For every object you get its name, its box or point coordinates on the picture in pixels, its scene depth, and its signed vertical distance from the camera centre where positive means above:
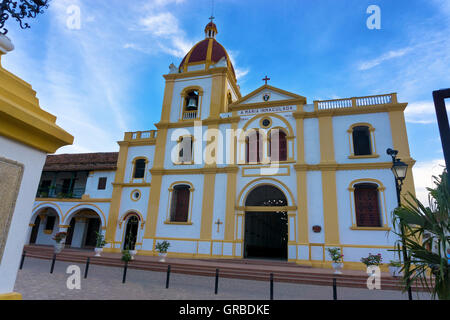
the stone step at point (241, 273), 10.54 -1.18
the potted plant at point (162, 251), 14.28 -0.56
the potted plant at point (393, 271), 11.25 -0.79
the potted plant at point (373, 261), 11.56 -0.42
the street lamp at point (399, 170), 7.61 +2.20
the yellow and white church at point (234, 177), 14.77 +4.03
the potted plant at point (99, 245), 14.98 -0.45
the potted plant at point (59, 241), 15.45 -0.35
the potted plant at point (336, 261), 12.07 -0.54
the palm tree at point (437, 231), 3.53 +0.29
